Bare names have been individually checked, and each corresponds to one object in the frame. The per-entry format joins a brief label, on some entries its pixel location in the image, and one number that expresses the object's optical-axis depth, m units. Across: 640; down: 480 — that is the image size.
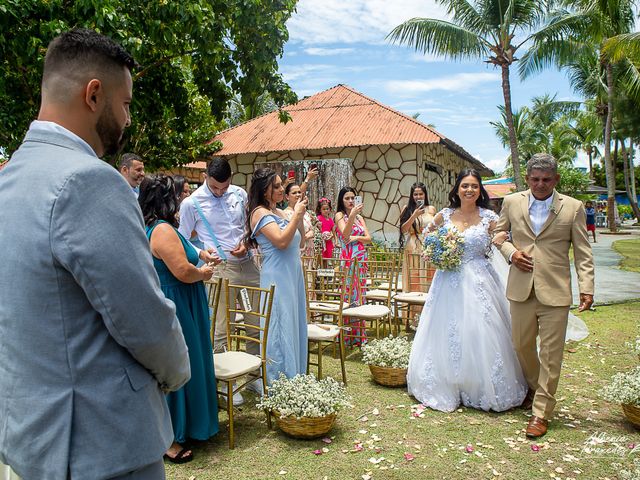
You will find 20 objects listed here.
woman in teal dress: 3.36
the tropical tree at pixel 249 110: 22.58
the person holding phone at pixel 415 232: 7.62
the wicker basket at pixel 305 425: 3.91
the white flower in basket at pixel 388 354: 5.23
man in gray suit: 1.22
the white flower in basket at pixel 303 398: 3.91
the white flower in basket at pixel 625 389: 4.10
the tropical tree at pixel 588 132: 41.31
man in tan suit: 4.11
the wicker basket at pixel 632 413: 4.09
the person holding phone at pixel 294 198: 6.80
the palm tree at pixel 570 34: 15.14
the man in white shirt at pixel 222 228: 5.02
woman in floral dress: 6.61
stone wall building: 13.55
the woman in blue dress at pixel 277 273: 4.46
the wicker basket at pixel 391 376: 5.18
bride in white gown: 4.61
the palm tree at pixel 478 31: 15.24
